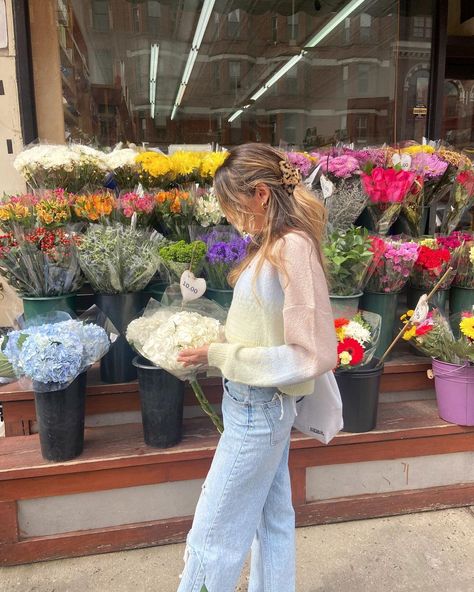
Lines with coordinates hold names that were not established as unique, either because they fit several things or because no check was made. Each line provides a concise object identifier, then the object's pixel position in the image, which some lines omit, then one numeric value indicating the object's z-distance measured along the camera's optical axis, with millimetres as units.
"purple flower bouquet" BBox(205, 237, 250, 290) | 2477
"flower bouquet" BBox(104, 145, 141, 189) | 3049
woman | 1308
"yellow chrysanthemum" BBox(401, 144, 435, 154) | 3348
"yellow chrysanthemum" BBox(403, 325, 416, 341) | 2418
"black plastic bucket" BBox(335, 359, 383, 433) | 2299
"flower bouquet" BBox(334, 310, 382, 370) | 2242
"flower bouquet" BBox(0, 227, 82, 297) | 2332
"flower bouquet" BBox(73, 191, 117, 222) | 2575
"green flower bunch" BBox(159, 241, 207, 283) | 2336
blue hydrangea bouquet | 1913
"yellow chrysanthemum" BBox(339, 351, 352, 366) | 2232
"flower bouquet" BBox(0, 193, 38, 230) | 2432
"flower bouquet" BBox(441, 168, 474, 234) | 3166
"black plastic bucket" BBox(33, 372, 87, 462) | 2037
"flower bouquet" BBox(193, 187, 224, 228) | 2791
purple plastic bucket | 2398
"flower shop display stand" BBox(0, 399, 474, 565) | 2082
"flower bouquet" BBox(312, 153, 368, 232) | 2975
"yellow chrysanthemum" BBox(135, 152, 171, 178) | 3008
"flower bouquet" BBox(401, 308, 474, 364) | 2357
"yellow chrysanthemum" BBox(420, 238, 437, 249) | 2852
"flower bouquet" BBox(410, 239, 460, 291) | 2771
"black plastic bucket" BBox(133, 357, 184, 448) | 2133
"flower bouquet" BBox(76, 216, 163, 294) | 2334
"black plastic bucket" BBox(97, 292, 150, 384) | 2447
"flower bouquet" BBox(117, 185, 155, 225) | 2631
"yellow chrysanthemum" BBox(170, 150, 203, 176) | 3119
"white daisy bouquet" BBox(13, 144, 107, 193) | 2818
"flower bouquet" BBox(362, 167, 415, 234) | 2889
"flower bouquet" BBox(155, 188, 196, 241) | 2758
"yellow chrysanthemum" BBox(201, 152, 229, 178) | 3072
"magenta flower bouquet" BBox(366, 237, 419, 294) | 2654
